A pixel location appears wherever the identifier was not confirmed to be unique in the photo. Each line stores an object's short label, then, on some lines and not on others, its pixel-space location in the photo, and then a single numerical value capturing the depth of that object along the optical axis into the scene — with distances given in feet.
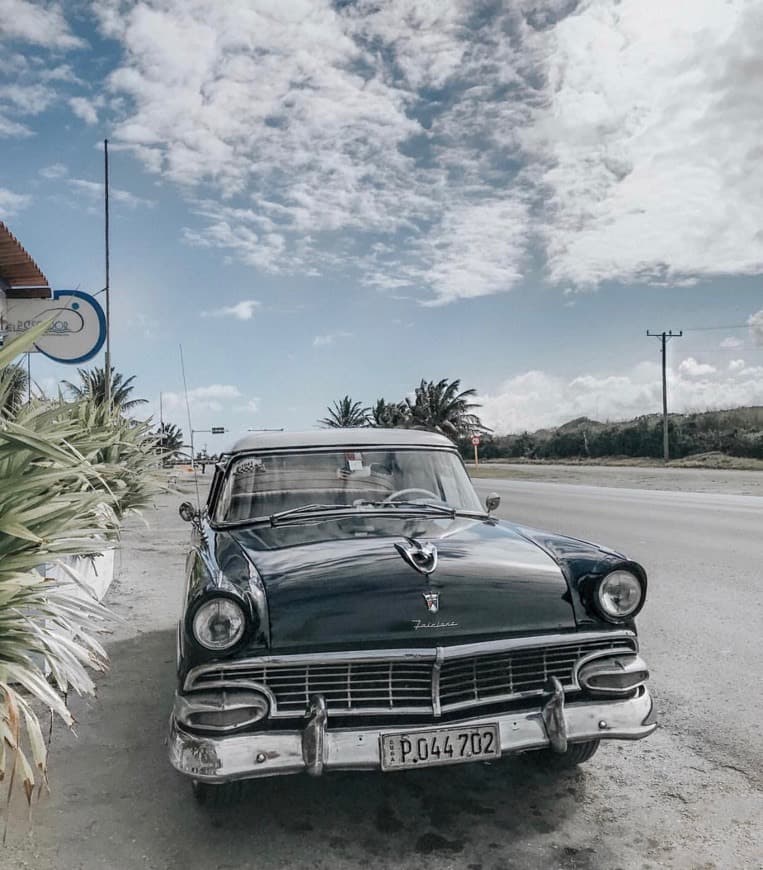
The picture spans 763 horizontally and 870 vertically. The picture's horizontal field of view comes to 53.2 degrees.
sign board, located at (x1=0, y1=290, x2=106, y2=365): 37.50
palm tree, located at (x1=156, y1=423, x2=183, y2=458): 204.88
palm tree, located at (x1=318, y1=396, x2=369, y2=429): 231.91
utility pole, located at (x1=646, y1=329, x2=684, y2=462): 152.66
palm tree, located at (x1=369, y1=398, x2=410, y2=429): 221.05
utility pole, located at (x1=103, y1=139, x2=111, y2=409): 41.57
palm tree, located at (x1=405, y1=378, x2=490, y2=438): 200.13
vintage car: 9.02
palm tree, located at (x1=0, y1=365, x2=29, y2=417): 12.96
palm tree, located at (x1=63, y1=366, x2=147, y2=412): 66.87
